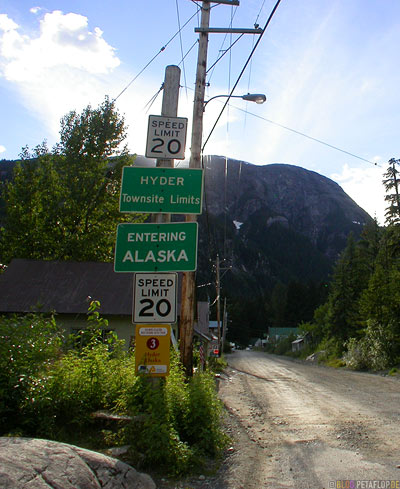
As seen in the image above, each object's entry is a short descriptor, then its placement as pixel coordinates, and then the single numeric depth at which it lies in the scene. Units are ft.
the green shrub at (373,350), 85.28
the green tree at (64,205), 92.94
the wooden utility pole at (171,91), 23.61
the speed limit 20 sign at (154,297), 19.53
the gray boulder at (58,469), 11.50
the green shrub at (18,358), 17.30
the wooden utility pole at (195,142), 26.55
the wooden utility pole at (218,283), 112.84
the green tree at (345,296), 133.18
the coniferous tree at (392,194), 111.75
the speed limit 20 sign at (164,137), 22.71
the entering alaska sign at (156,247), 19.72
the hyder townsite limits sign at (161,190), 20.79
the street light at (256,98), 33.81
